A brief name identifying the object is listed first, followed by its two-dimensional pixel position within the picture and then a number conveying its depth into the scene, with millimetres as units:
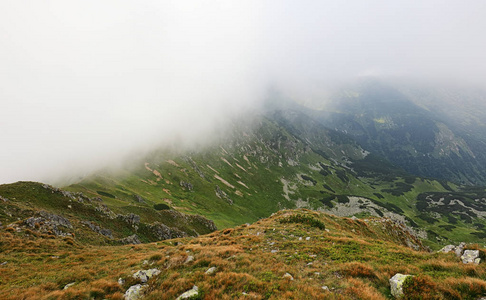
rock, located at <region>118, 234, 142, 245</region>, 35781
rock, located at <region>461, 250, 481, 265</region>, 11551
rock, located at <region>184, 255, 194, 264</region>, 15461
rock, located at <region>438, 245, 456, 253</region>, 18852
